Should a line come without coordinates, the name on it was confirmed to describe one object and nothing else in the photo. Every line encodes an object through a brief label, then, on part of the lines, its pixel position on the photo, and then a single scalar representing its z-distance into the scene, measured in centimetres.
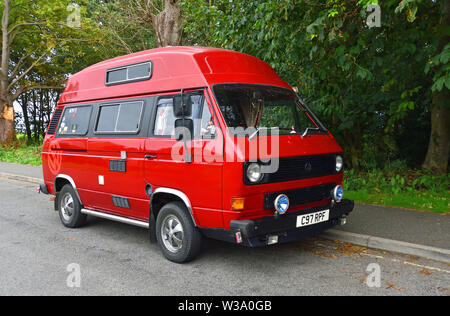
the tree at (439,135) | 898
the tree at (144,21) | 1245
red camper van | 438
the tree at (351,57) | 656
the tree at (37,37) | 2273
